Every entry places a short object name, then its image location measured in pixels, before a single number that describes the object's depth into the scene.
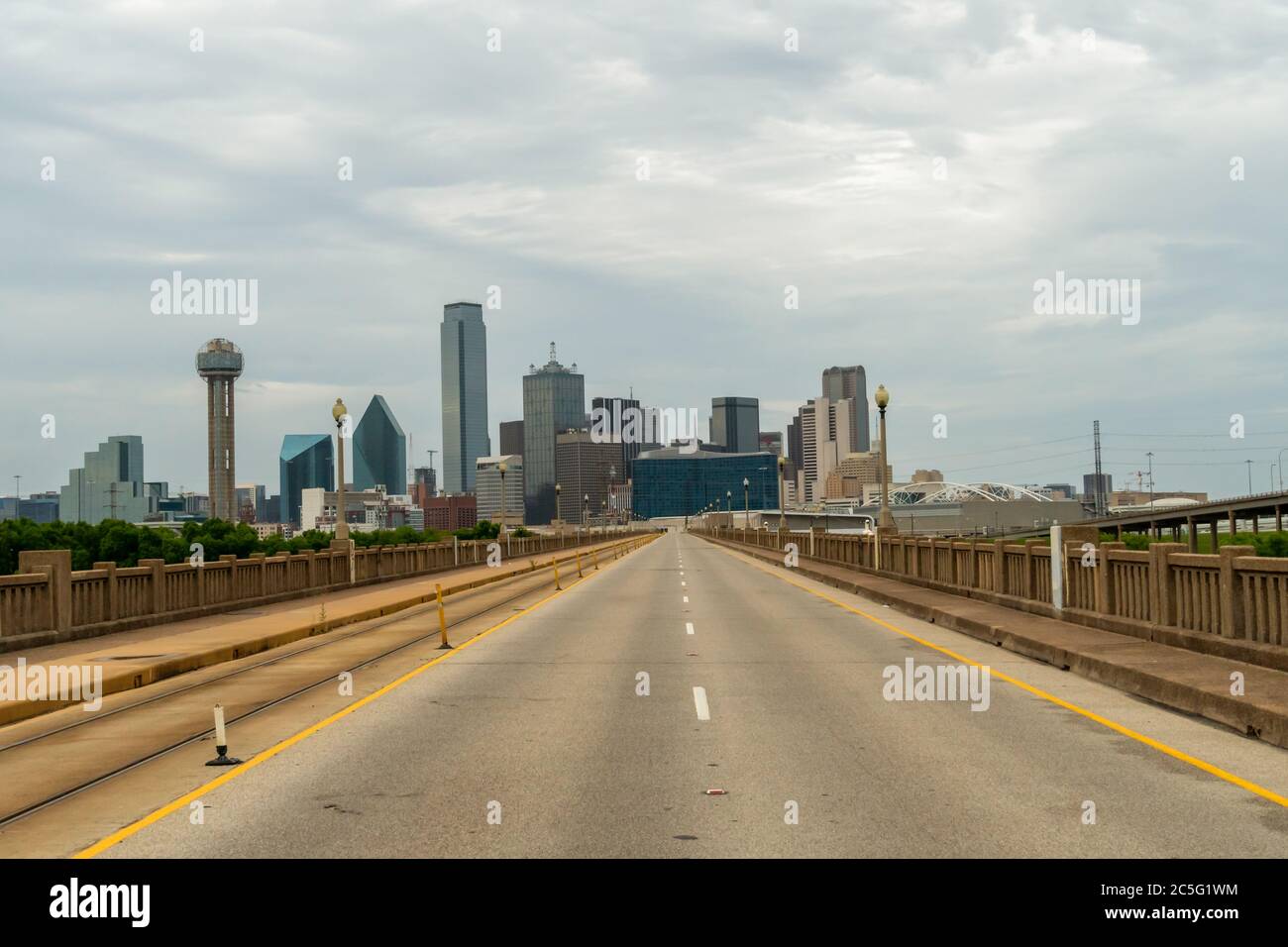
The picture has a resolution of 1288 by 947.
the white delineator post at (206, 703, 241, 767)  10.23
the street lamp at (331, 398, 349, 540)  36.31
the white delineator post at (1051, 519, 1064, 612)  20.42
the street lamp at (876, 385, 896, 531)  34.82
